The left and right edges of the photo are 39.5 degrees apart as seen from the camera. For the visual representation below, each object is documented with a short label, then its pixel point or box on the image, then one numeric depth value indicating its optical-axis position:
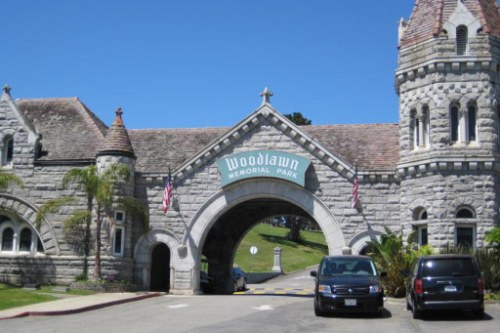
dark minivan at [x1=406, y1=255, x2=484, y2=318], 17.14
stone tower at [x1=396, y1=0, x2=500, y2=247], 25.36
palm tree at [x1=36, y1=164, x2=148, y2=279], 27.61
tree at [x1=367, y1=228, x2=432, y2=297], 23.56
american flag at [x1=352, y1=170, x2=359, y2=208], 27.14
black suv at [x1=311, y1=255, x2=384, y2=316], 18.14
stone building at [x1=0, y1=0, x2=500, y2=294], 25.81
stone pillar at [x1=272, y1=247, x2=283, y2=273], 55.39
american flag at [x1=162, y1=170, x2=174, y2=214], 28.34
